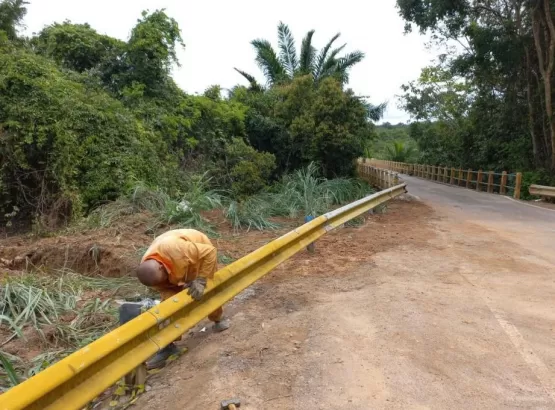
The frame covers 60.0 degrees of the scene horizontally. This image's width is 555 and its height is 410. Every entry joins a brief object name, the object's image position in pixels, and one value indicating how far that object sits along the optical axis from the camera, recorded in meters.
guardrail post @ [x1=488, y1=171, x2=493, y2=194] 22.22
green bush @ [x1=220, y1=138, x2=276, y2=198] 15.70
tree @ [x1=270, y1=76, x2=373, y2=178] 18.67
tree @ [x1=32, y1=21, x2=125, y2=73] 15.46
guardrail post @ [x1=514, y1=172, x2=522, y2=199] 18.97
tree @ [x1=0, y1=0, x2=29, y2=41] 18.32
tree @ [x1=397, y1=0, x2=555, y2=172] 19.77
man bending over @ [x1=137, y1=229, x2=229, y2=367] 3.85
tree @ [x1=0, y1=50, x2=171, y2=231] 11.08
